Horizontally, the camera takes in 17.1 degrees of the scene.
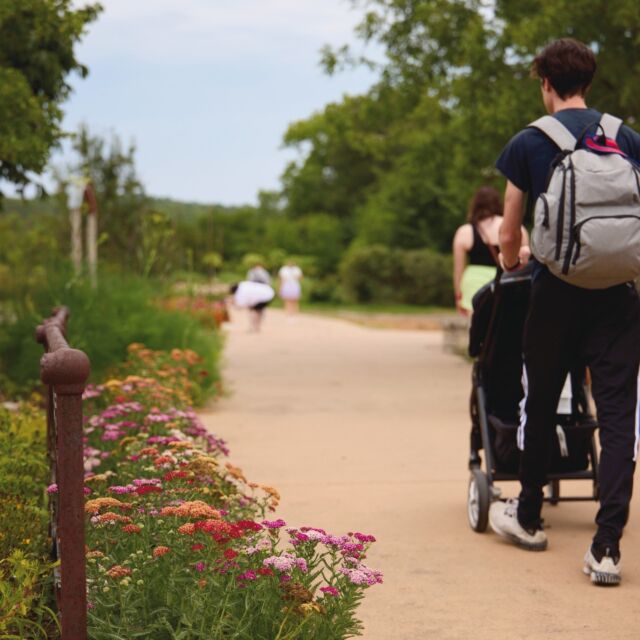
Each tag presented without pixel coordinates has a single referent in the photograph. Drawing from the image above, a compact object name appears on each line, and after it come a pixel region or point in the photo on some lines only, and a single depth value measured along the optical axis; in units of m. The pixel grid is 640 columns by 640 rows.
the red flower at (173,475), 7.11
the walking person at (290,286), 58.87
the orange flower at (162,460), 7.74
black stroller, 9.72
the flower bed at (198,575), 5.70
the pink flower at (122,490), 6.79
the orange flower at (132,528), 6.25
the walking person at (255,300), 45.70
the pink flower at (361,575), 5.91
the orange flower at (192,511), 6.32
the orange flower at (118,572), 5.88
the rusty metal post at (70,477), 5.23
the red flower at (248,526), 6.18
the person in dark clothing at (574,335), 8.45
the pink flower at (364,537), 6.30
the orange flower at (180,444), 8.16
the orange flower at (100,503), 6.46
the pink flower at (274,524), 6.32
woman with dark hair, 13.48
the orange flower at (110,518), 6.35
